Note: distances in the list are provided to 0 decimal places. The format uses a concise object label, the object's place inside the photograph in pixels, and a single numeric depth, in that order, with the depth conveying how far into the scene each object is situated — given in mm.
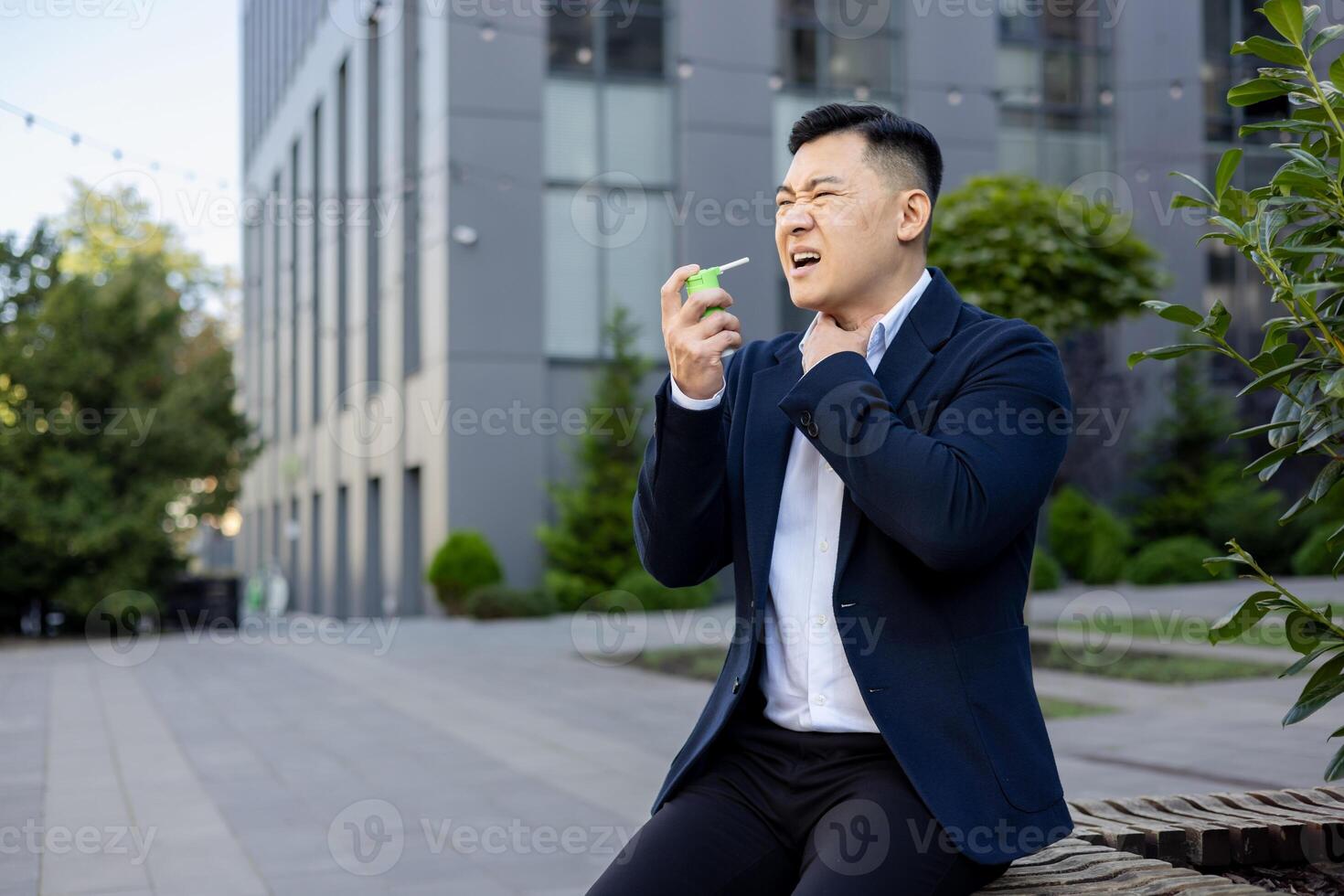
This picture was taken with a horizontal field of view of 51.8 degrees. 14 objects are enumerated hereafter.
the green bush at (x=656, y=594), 18969
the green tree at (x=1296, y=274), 2148
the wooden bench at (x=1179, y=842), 1956
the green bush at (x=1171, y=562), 19859
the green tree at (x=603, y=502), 19844
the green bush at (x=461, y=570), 19891
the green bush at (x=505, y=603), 19125
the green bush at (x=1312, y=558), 17953
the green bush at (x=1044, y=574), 19823
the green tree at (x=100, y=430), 17906
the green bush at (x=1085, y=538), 21281
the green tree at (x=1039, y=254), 10742
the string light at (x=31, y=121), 12047
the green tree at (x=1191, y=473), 21766
